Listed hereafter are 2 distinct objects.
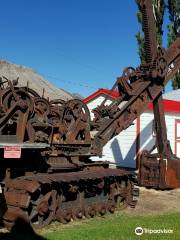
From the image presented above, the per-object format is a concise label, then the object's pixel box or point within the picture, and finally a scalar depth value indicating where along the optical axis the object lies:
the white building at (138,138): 10.06
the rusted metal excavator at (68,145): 5.01
